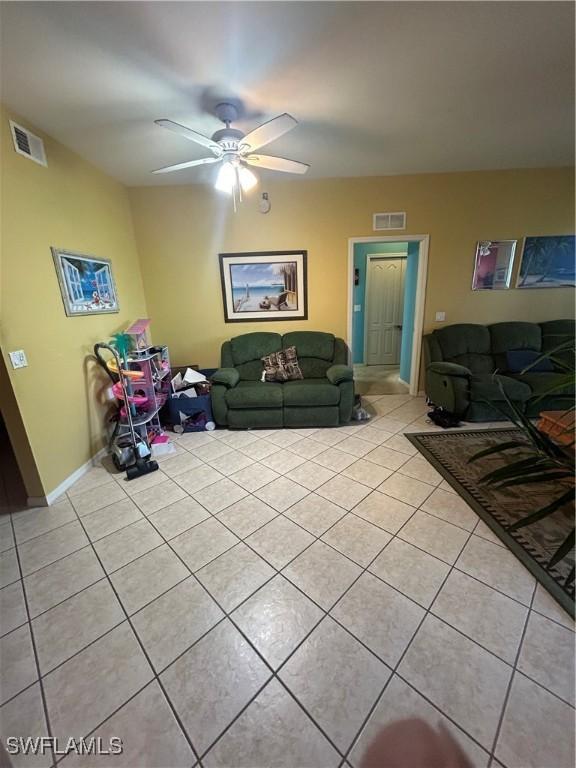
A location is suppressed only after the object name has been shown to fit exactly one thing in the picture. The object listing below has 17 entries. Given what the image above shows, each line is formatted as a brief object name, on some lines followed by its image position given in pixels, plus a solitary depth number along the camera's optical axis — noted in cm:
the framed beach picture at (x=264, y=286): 365
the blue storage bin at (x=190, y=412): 321
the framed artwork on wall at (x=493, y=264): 357
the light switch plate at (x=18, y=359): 194
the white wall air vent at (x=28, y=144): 199
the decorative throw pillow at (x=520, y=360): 338
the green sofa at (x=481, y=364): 300
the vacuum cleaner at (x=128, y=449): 250
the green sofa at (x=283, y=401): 312
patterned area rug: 153
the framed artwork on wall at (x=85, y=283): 238
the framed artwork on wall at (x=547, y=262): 355
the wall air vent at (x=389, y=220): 351
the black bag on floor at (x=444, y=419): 307
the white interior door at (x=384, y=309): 536
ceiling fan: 174
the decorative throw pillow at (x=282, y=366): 347
